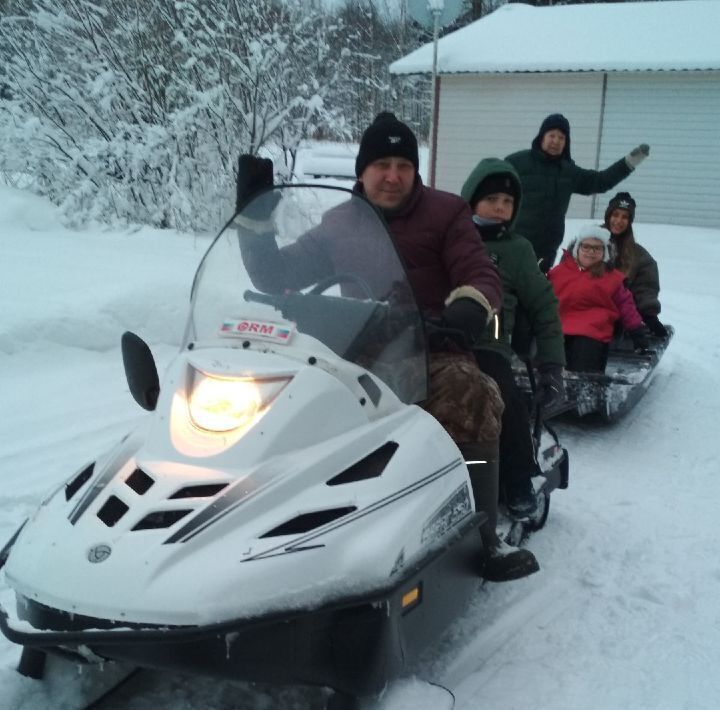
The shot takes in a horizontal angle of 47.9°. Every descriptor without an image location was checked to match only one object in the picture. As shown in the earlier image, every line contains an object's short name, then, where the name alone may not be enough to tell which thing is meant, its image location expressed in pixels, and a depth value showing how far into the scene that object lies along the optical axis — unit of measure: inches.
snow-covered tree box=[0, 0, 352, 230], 395.9
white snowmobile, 73.5
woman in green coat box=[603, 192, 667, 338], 251.4
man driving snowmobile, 104.6
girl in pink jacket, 220.5
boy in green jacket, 127.2
